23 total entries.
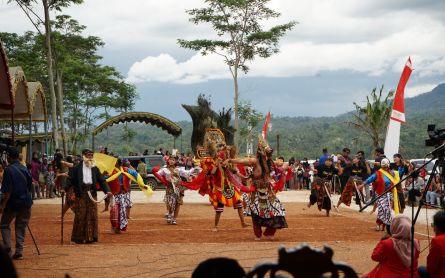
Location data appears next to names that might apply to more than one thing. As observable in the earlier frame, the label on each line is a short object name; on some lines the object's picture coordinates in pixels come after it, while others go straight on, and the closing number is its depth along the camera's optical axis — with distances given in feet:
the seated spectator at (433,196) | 61.26
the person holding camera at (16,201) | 31.68
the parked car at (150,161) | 97.75
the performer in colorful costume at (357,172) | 66.44
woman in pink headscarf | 19.22
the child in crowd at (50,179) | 83.71
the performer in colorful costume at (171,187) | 49.48
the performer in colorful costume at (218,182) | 44.86
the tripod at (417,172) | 18.24
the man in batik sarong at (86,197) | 37.88
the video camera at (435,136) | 25.15
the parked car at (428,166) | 75.83
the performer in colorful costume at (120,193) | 42.98
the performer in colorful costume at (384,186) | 42.47
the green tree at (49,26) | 95.91
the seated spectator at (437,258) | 18.12
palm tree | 131.50
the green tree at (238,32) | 123.44
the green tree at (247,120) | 134.82
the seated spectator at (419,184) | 63.94
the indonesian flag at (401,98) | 54.19
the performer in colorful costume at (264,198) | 38.40
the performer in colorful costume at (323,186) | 57.57
